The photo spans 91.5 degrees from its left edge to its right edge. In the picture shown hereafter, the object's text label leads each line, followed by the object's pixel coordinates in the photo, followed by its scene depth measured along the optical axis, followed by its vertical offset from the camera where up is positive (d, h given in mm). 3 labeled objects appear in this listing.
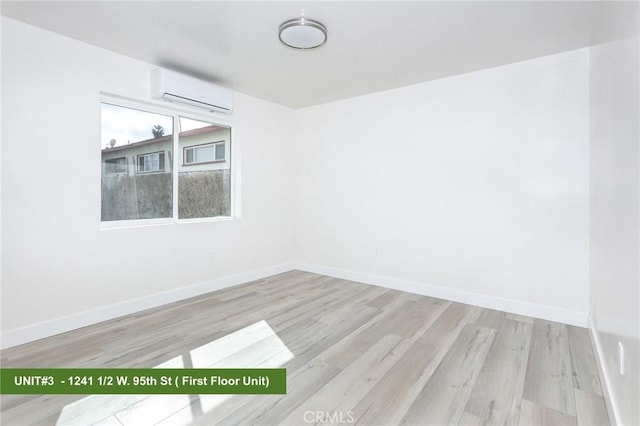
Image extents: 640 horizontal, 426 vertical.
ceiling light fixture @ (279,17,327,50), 2363 +1408
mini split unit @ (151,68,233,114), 3123 +1287
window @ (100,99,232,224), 3047 +515
